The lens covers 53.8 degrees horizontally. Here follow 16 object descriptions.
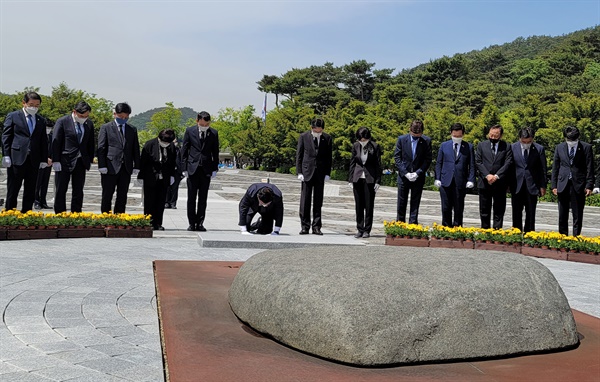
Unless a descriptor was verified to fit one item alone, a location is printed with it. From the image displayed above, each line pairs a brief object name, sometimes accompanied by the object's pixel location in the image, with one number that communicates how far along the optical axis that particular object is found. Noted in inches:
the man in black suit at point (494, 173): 370.9
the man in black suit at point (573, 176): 371.9
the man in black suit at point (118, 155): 362.6
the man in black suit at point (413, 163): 379.9
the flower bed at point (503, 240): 339.9
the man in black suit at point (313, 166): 387.9
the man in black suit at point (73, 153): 360.2
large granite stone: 112.7
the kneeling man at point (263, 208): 346.3
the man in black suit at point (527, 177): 371.9
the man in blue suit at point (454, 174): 373.1
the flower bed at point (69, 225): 309.6
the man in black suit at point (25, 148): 346.3
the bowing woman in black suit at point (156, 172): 381.4
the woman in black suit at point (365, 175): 380.5
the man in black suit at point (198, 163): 380.5
